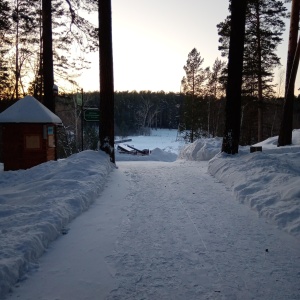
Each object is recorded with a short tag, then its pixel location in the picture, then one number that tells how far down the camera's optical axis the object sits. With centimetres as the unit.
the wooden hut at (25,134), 1054
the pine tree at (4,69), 2171
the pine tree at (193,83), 4196
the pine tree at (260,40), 2291
